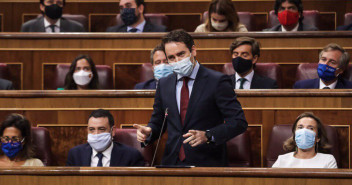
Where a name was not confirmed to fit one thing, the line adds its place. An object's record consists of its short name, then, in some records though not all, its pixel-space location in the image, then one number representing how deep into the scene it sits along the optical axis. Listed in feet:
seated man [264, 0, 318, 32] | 45.76
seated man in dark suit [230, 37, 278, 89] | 43.21
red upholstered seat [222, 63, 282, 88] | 43.89
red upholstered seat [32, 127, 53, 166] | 41.44
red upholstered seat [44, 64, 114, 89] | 44.35
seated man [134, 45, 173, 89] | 43.20
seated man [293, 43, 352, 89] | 42.77
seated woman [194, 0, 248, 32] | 45.45
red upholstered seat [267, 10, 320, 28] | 47.16
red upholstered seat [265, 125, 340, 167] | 41.06
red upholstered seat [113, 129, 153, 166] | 41.47
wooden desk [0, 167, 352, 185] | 37.68
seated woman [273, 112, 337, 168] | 40.68
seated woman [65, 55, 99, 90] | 43.78
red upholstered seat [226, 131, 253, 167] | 40.94
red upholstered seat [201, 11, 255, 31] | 47.21
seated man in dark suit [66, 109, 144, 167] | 41.08
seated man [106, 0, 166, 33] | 46.40
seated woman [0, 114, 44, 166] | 41.17
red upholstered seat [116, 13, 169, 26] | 47.60
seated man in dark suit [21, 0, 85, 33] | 46.45
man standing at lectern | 39.10
